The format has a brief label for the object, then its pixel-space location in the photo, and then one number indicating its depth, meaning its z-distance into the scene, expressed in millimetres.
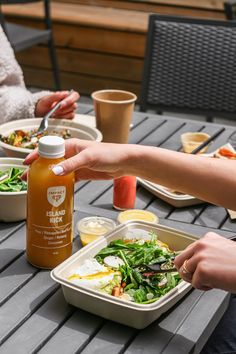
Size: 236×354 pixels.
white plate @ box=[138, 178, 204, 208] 1600
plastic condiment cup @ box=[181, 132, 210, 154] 1838
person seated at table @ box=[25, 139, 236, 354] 1429
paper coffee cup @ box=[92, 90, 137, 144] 1772
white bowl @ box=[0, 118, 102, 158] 1760
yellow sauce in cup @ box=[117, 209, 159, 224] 1512
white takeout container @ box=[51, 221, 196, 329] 1214
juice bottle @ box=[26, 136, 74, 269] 1303
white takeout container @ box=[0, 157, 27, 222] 1453
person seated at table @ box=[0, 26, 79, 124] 1865
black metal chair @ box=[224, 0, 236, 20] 3025
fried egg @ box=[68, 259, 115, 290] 1273
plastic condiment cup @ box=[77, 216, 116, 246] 1430
